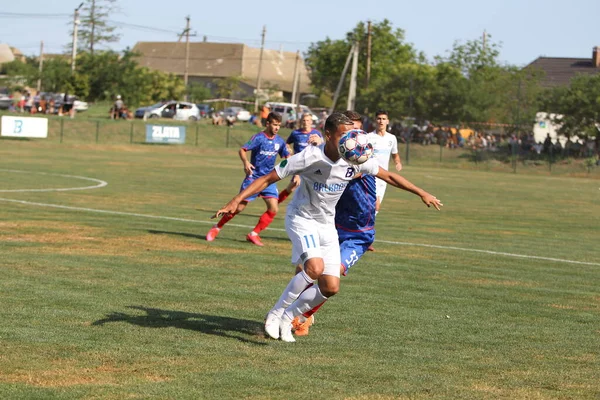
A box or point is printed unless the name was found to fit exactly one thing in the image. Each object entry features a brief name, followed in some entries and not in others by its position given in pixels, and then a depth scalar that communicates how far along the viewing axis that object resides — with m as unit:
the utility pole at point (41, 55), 73.62
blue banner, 62.25
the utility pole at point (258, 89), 96.81
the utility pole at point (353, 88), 75.41
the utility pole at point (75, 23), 89.69
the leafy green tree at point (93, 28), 105.25
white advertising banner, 57.19
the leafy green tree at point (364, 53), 104.62
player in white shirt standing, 16.67
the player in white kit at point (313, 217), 7.93
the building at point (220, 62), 136.75
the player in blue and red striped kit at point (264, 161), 15.83
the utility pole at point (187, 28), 110.47
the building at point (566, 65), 110.50
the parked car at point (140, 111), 76.11
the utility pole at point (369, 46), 82.76
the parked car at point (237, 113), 86.20
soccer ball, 7.67
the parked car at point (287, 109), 78.78
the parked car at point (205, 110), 85.54
